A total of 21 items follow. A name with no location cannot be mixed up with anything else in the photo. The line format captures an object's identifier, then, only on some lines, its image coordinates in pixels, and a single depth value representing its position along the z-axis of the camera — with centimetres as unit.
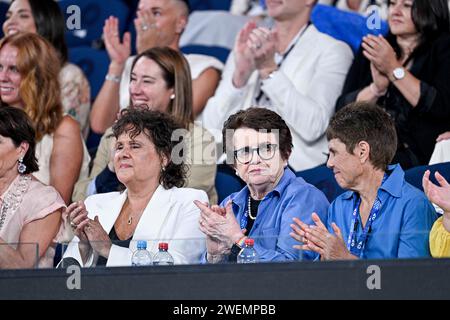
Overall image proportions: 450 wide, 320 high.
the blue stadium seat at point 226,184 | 968
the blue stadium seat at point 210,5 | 1407
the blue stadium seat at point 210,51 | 1223
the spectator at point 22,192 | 857
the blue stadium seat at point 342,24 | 1085
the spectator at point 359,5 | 1173
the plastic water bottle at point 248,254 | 687
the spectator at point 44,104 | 1017
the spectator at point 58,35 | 1142
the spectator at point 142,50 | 1139
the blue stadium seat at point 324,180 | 901
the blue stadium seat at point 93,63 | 1273
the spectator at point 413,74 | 966
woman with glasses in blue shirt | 786
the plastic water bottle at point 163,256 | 701
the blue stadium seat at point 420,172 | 844
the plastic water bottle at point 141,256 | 703
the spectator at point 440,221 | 683
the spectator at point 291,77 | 1025
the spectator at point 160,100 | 973
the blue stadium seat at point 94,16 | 1370
